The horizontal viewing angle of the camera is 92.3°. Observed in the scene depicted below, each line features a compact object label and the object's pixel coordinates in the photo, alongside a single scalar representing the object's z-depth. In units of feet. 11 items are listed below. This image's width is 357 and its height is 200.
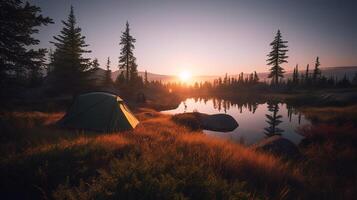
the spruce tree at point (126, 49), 117.08
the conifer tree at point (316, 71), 219.00
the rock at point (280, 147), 25.65
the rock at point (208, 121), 54.39
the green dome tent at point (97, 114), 32.63
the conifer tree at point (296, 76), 226.17
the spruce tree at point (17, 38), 33.37
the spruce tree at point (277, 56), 149.28
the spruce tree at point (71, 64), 74.38
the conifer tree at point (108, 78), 148.01
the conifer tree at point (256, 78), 254.88
